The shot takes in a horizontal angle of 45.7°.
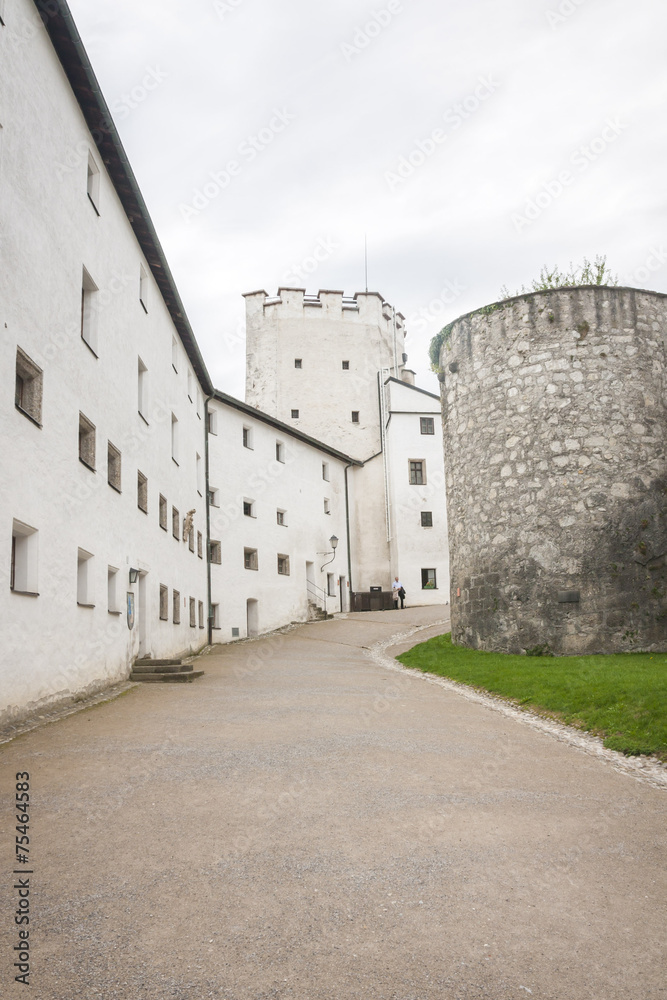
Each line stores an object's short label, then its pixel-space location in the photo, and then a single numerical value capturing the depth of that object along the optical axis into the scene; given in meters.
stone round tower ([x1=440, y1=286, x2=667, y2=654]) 14.62
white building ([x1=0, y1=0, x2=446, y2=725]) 10.59
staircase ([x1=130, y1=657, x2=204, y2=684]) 15.65
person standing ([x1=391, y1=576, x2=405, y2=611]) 40.50
